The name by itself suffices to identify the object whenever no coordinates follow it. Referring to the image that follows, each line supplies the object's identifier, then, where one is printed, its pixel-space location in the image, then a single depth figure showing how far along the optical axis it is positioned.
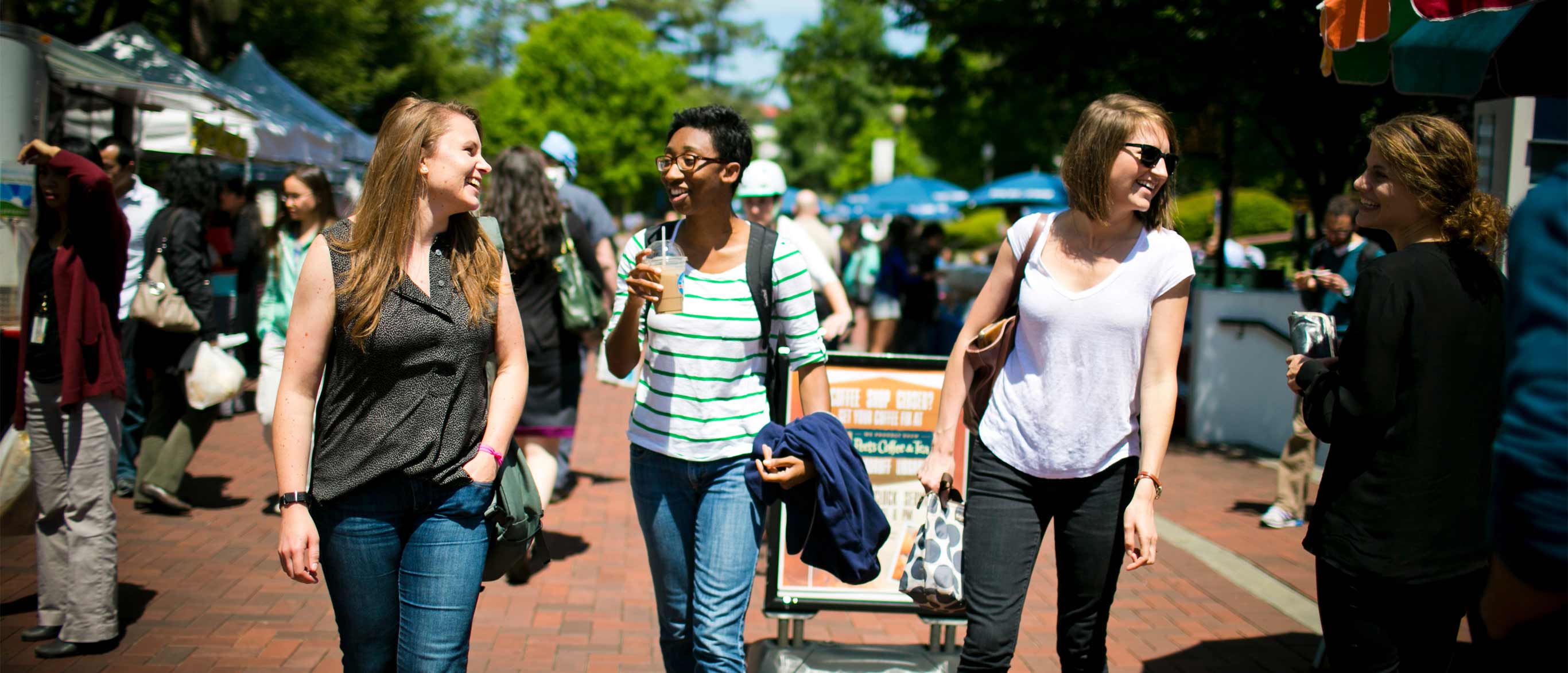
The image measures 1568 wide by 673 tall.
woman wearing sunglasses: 2.84
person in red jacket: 4.08
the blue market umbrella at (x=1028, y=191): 15.38
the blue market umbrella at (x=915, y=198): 20.12
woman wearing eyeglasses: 3.05
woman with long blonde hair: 2.53
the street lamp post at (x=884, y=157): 25.36
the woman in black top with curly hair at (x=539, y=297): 5.26
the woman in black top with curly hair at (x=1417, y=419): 2.52
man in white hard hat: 5.38
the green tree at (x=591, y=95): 51.19
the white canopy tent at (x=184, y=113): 8.95
